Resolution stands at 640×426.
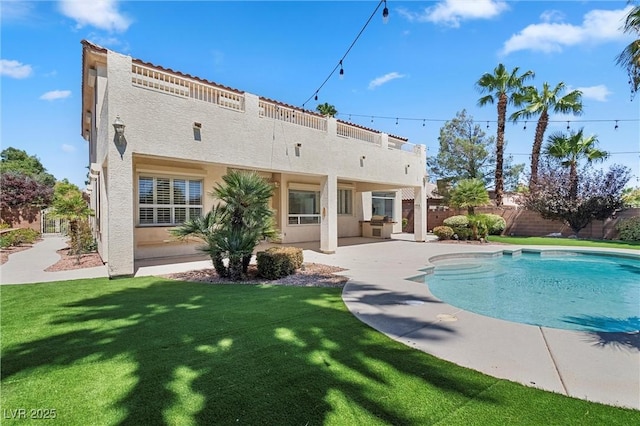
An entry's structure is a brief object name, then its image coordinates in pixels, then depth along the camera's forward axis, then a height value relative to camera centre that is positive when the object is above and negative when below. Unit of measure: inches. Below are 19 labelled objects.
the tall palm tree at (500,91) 1116.4 +432.2
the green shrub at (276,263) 395.2 -70.7
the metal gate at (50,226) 1057.0 -58.0
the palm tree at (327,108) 1274.6 +413.3
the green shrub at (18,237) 677.9 -67.9
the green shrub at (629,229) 874.1 -61.3
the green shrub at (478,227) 877.2 -54.5
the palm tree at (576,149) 1015.0 +193.0
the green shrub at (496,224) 1021.5 -54.2
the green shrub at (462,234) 889.5 -74.7
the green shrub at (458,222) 901.2 -40.7
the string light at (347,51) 322.3 +221.9
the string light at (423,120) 948.0 +284.9
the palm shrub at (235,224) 382.0 -19.9
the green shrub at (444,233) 898.7 -72.2
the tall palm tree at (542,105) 1069.2 +360.7
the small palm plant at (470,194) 858.8 +39.0
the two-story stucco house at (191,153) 379.9 +92.6
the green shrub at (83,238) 565.8 -56.6
